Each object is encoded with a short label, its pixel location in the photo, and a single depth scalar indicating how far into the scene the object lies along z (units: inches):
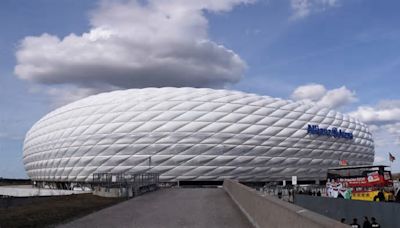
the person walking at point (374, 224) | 567.1
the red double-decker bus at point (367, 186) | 1223.1
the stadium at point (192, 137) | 2593.5
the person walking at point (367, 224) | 583.8
